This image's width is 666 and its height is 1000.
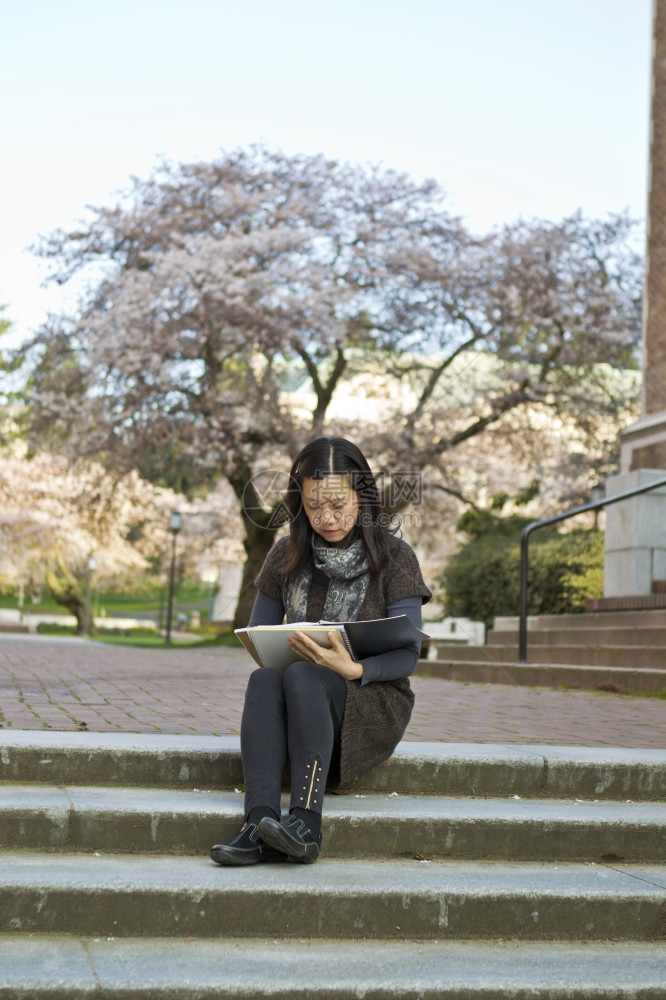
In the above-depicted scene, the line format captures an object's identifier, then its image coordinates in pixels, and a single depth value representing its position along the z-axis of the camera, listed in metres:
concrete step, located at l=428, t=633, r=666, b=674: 9.05
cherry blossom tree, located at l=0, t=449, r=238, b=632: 30.62
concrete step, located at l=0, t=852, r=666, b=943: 3.21
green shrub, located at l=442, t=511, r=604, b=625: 14.48
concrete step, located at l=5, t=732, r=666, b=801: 4.01
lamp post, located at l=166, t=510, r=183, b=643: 24.38
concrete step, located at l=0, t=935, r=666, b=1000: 2.86
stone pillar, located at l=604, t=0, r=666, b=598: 11.77
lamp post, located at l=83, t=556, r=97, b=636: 32.94
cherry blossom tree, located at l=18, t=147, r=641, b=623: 18.88
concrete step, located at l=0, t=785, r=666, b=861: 3.57
